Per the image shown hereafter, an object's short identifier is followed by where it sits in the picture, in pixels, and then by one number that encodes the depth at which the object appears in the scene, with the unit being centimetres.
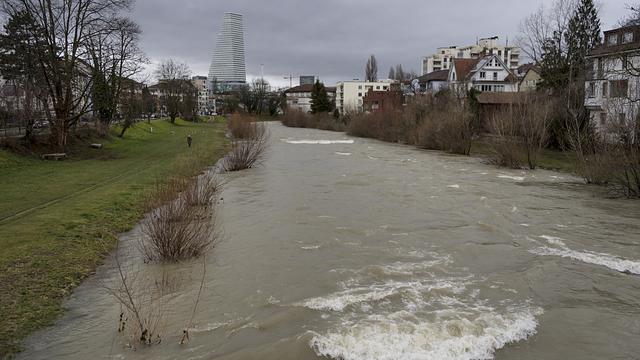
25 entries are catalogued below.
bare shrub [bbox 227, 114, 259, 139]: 3874
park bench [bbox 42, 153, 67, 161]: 2794
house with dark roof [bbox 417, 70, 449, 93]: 9102
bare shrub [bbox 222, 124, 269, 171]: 2798
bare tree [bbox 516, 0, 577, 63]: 4756
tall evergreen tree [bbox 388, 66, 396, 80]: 17012
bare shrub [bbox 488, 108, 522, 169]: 2986
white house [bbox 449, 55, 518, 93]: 8306
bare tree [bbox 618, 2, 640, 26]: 2761
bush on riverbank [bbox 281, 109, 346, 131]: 7850
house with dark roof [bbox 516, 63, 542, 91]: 7225
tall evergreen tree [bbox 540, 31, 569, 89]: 4388
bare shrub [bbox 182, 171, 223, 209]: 1329
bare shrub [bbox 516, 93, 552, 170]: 2967
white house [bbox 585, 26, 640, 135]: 2117
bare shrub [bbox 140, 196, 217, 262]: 1062
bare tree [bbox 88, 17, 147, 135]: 3113
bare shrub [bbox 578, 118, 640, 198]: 1955
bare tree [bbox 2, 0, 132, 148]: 2812
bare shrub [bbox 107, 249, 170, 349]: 729
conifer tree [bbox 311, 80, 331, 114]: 9844
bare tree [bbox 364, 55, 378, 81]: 15500
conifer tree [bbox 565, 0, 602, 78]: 4609
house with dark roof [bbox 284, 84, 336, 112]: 17212
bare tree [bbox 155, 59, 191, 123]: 8350
